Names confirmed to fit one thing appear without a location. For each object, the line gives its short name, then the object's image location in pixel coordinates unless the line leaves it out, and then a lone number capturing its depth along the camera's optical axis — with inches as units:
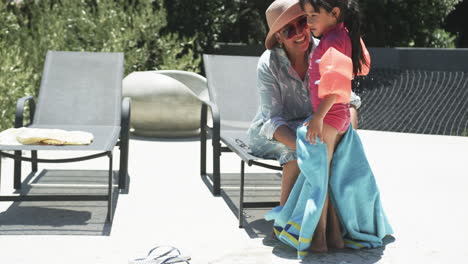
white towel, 156.0
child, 121.7
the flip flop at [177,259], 124.4
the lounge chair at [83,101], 186.1
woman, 139.0
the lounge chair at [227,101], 183.8
